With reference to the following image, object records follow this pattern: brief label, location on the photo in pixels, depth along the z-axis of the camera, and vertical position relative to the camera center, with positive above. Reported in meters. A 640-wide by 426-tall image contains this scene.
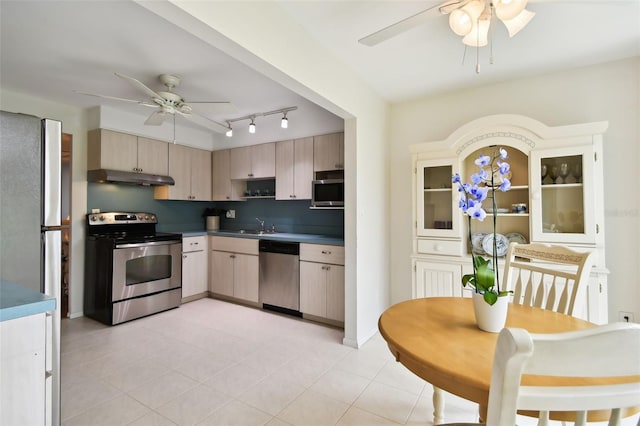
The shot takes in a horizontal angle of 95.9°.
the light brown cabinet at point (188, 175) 4.13 +0.63
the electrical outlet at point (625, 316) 2.35 -0.83
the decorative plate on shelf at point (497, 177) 2.66 +0.35
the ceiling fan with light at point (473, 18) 1.43 +1.07
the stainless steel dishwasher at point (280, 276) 3.43 -0.74
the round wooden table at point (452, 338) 0.87 -0.48
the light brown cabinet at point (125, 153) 3.43 +0.81
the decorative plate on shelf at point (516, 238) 2.65 -0.21
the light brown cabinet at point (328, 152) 3.46 +0.78
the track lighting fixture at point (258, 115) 3.21 +1.28
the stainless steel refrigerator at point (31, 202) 1.50 +0.08
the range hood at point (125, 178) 3.36 +0.48
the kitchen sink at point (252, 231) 4.38 -0.24
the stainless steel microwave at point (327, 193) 3.39 +0.27
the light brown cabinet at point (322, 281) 3.13 -0.73
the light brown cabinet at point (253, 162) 4.06 +0.80
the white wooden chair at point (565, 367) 0.55 -0.30
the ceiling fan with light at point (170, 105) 2.54 +1.02
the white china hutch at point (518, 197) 2.22 +0.15
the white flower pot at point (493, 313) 1.17 -0.40
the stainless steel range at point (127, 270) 3.20 -0.63
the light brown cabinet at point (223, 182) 4.52 +0.54
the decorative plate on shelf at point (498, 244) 2.61 -0.27
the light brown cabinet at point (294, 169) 3.70 +0.62
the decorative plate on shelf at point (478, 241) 2.74 -0.25
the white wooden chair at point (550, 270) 1.51 -0.31
